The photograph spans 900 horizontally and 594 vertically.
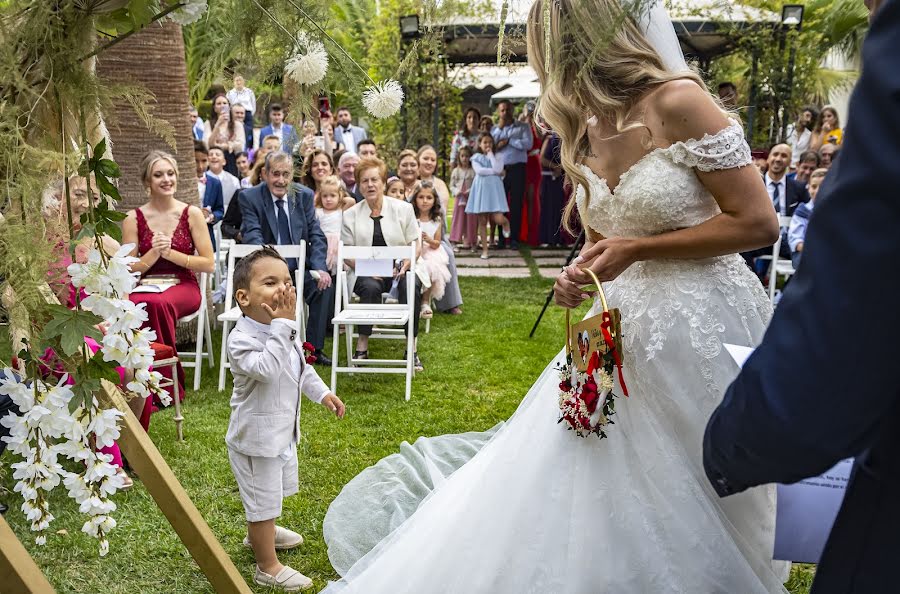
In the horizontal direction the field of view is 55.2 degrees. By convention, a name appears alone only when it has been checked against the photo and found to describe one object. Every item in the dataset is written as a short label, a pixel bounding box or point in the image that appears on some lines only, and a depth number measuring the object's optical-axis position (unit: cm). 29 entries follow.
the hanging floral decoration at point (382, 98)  196
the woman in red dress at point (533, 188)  1468
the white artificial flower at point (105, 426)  179
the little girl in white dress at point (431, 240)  888
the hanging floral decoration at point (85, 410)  175
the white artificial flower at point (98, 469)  185
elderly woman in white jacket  784
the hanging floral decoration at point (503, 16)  161
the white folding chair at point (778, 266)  888
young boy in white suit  344
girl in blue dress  1375
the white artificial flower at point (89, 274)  173
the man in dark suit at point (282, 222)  724
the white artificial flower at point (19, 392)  176
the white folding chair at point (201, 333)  666
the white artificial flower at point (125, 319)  177
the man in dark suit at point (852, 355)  94
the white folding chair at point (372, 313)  663
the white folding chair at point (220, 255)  777
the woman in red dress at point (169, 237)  636
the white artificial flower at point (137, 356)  182
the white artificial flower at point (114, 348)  178
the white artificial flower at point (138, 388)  187
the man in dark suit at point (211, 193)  947
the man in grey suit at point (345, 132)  1306
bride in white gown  249
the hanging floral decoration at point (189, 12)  173
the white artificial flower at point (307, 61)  184
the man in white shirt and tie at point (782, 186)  980
